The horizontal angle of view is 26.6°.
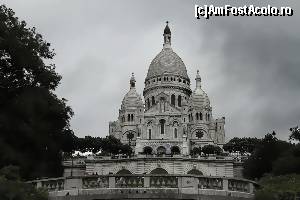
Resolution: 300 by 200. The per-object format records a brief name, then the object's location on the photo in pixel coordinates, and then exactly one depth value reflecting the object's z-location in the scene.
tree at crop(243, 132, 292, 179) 61.08
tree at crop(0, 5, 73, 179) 30.52
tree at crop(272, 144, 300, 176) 41.89
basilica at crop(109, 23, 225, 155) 115.11
